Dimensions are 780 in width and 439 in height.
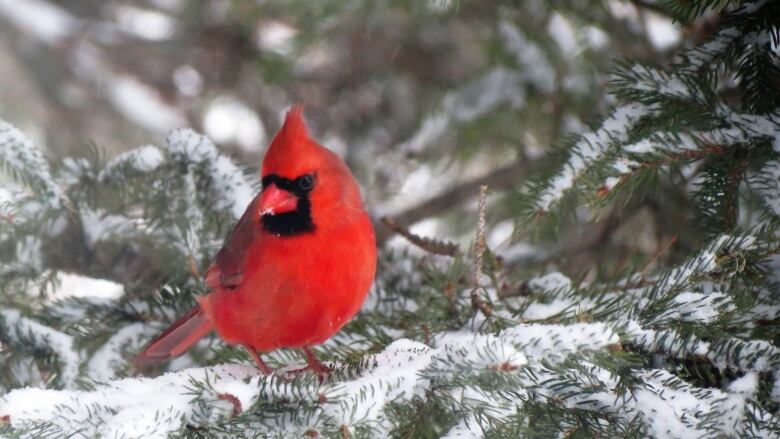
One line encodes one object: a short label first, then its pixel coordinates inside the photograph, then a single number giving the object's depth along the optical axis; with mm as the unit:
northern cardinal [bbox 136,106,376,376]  5266
